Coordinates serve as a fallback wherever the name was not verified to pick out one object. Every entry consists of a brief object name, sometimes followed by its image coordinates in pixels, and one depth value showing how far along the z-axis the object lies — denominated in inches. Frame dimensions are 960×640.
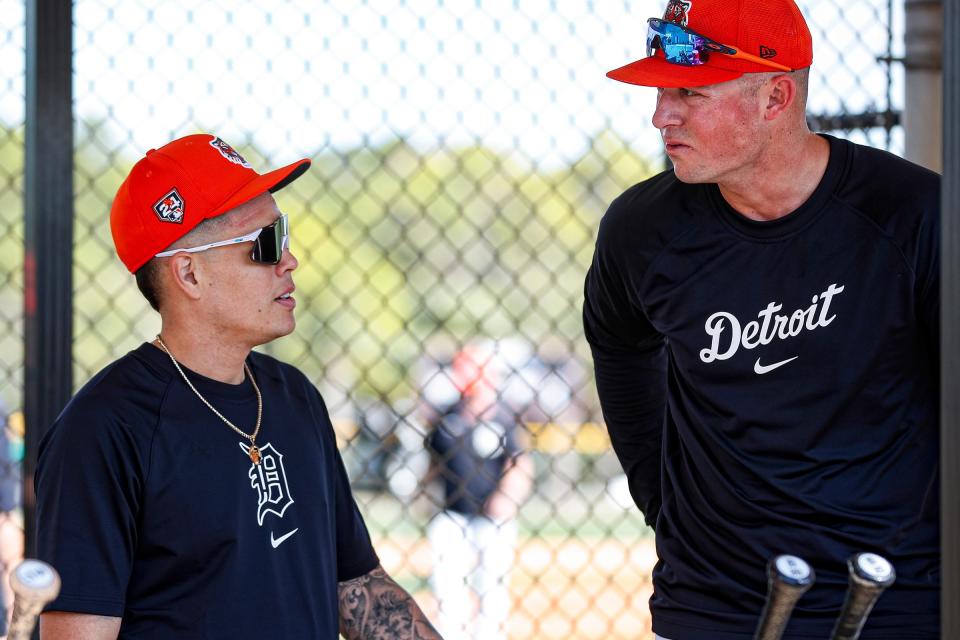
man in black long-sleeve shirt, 159.3
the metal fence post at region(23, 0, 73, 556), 223.1
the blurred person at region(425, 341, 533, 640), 539.2
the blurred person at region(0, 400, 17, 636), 428.1
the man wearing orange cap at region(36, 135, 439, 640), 156.1
